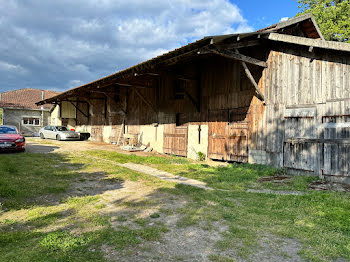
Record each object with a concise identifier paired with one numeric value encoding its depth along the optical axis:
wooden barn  7.61
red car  11.47
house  29.02
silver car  20.62
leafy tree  17.61
